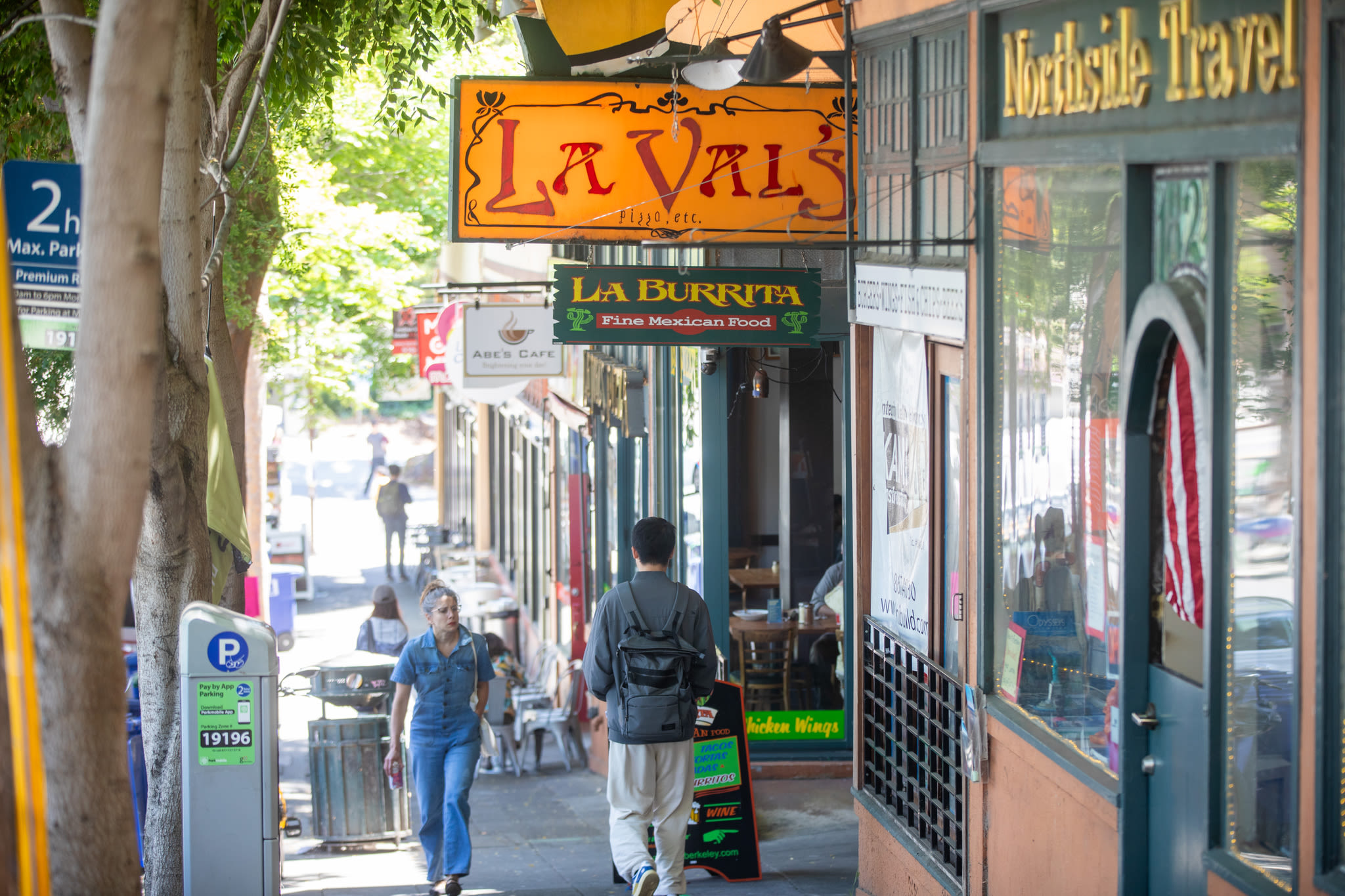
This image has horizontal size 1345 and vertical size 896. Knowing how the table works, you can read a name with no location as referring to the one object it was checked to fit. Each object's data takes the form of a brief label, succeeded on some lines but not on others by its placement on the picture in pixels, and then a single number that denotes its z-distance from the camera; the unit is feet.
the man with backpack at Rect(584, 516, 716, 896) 42.42
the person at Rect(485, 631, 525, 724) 83.66
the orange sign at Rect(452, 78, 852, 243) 56.65
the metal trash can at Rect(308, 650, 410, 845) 64.80
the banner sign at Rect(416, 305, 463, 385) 114.42
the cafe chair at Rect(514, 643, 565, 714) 88.43
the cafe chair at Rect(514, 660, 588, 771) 85.71
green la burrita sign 55.88
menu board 52.90
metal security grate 40.19
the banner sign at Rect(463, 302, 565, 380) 87.20
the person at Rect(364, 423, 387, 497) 201.57
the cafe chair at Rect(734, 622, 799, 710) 73.10
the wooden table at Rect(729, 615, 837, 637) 73.20
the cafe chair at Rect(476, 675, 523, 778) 82.53
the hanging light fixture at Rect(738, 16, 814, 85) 41.93
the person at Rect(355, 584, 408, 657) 78.02
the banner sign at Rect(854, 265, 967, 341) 39.09
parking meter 37.11
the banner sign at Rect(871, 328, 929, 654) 43.34
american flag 27.66
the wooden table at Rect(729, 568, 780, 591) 84.28
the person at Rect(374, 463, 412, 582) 158.81
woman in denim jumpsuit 52.44
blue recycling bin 124.98
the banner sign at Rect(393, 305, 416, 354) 146.10
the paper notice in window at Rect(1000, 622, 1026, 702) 36.35
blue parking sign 38.14
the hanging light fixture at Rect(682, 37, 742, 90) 50.06
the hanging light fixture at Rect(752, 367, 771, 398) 72.28
